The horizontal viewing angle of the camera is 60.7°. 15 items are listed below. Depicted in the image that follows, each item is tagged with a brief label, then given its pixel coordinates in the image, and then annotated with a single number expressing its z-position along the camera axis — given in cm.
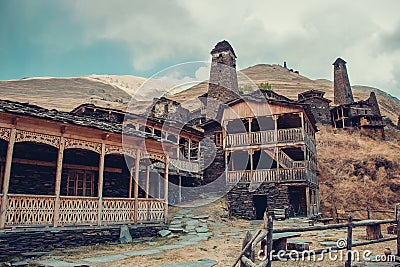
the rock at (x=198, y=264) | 824
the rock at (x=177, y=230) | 1461
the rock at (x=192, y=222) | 1613
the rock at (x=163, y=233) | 1388
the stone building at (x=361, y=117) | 3959
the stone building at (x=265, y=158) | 2103
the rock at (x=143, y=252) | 996
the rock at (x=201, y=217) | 1711
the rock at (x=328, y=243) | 1090
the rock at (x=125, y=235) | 1236
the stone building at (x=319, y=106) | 4325
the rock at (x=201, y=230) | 1510
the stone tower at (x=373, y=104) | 4553
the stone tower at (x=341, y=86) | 5347
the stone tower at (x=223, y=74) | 3019
